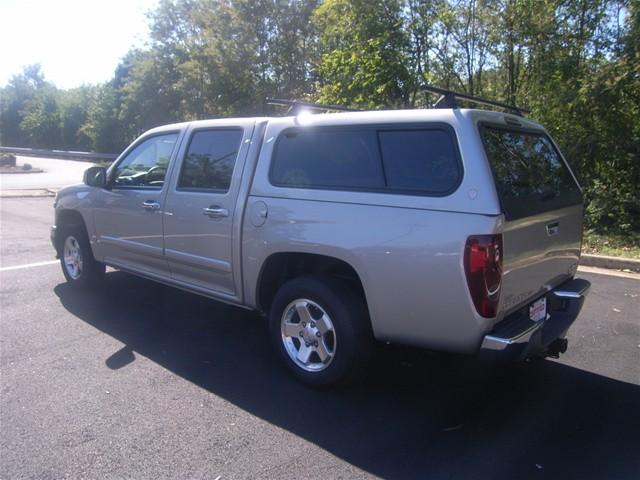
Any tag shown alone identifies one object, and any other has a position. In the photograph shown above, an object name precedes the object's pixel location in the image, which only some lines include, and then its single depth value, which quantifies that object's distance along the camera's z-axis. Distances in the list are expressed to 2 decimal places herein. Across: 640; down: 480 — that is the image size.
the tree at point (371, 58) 10.68
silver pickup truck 2.96
